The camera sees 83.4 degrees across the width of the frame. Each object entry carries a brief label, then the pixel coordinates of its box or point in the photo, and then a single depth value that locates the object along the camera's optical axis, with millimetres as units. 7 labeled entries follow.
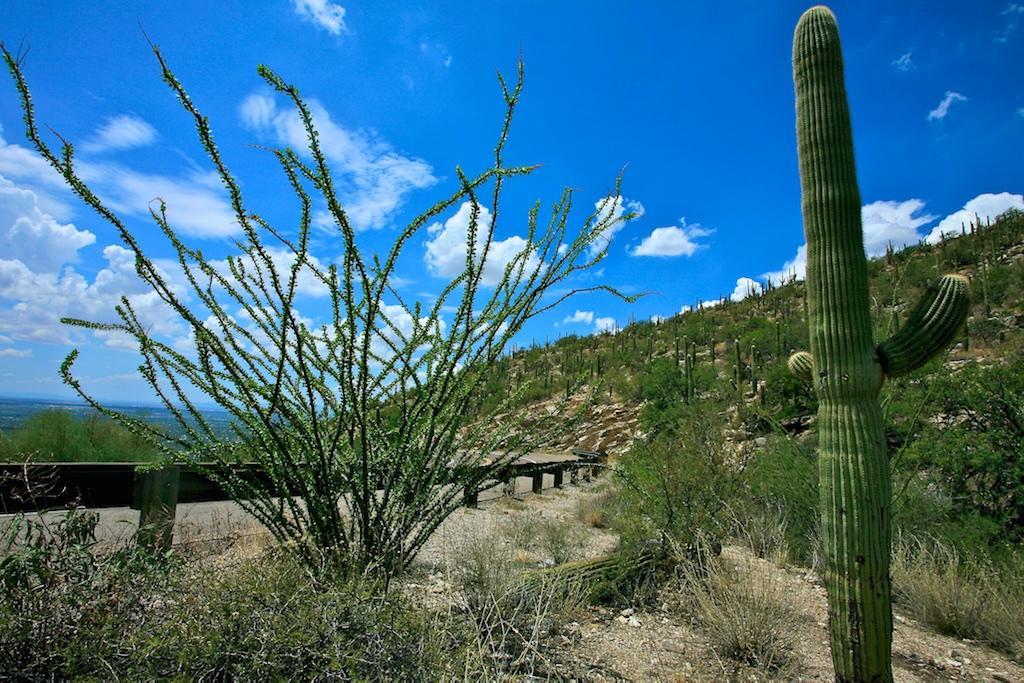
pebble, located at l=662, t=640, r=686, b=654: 4141
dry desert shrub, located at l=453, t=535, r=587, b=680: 3334
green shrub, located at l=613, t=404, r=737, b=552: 5918
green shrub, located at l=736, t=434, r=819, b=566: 6715
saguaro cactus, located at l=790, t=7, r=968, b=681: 3387
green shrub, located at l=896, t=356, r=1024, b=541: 5785
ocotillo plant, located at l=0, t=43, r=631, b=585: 2754
